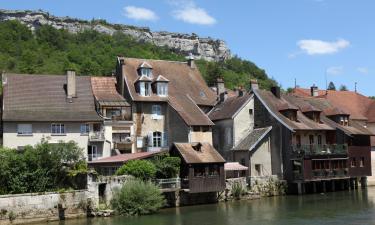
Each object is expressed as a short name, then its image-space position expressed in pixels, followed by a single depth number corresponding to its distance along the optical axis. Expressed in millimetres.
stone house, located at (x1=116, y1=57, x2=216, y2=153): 56719
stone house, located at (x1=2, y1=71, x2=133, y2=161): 51406
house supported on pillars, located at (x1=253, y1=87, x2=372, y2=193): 55594
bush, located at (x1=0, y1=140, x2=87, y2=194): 40500
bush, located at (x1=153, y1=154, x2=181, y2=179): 46219
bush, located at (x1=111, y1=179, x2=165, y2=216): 41500
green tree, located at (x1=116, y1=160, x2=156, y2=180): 44562
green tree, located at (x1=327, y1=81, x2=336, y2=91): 134750
